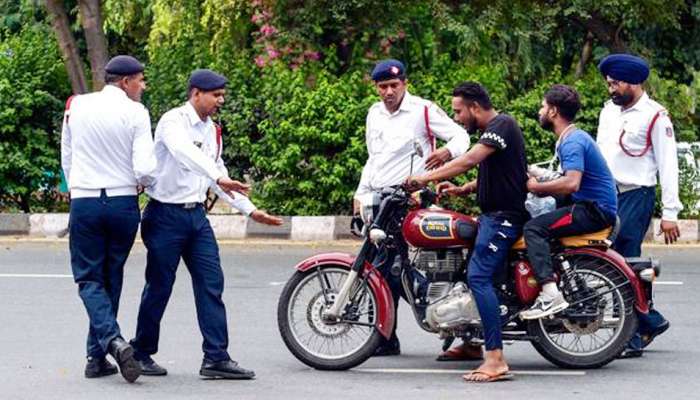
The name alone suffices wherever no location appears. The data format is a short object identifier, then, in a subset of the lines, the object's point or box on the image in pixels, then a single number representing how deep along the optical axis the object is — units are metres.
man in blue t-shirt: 16.98
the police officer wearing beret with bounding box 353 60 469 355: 18.47
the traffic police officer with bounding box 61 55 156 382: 16.80
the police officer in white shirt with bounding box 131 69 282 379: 16.98
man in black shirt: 16.89
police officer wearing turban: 18.44
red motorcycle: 17.27
